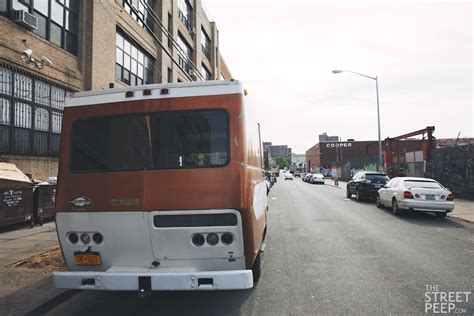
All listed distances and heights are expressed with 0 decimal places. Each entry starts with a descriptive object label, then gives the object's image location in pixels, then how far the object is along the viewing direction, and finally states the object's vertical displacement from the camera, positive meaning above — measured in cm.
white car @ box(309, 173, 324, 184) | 4809 -149
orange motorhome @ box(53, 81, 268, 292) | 422 -24
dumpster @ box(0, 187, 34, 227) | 988 -98
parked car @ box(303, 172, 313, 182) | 5372 -145
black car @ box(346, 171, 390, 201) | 1939 -88
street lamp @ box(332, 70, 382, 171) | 2809 +634
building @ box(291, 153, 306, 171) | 14142 +313
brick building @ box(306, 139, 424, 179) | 8694 +380
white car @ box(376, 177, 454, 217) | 1300 -107
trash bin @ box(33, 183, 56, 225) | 1123 -98
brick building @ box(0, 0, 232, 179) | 1345 +491
